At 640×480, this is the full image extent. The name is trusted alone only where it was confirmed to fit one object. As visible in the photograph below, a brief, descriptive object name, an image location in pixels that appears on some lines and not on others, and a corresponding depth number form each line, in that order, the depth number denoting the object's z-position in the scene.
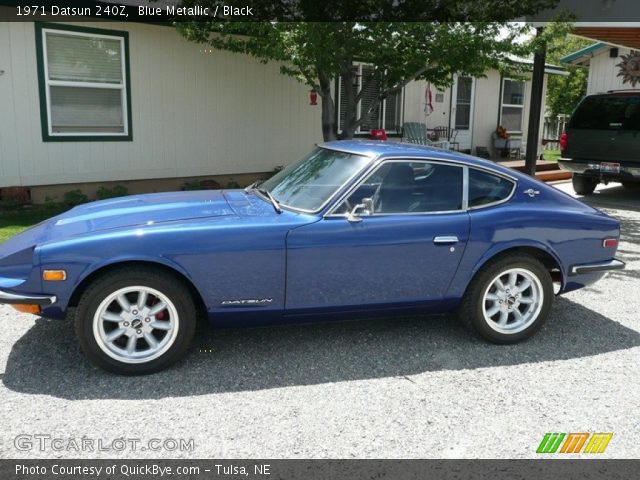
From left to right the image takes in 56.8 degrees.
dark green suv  10.72
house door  16.33
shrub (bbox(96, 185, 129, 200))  9.37
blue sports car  3.62
